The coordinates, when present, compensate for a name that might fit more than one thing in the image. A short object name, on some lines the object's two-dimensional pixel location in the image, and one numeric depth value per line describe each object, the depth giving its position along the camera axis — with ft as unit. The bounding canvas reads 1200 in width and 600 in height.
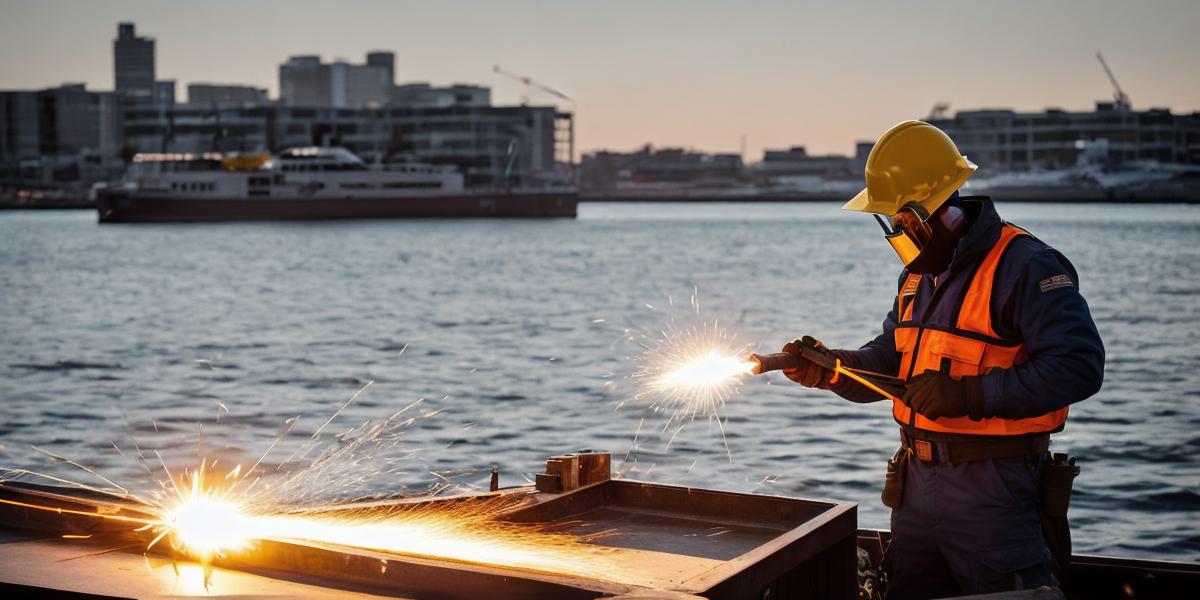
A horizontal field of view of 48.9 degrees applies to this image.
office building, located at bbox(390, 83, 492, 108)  501.97
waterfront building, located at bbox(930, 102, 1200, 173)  606.96
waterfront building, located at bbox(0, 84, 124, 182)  616.39
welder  13.19
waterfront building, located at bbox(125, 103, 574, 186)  496.23
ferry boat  331.57
